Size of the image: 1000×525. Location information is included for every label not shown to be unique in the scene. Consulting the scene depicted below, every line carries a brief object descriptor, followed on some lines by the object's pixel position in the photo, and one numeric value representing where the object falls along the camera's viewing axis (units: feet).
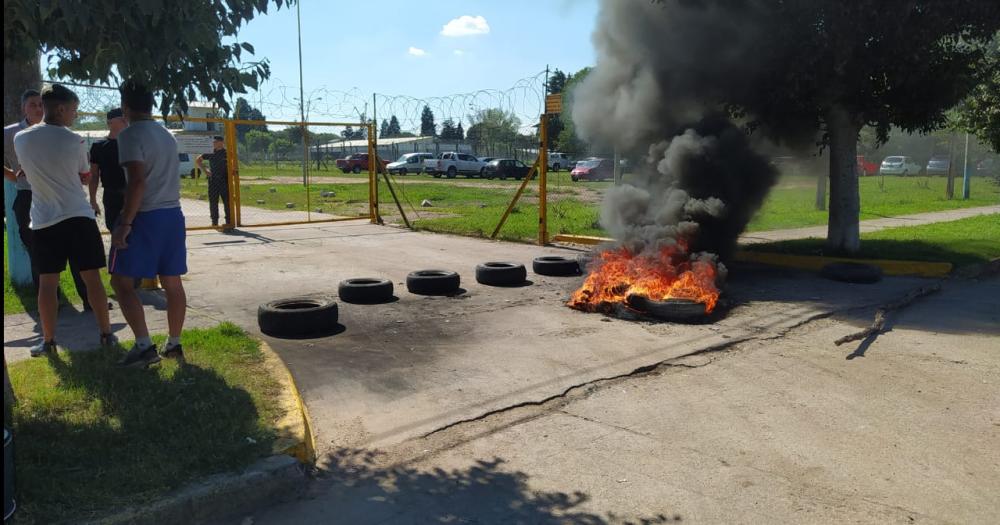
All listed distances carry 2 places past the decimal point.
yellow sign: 41.76
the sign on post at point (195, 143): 47.06
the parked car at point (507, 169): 144.77
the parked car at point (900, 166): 165.07
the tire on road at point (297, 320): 21.49
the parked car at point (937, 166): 162.50
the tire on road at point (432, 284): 28.40
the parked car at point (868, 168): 152.46
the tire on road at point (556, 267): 32.96
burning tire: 24.00
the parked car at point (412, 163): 163.40
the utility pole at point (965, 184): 82.70
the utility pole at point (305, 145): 56.24
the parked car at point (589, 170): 123.54
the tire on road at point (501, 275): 30.48
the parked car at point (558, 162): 165.89
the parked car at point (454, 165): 153.17
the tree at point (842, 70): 30.35
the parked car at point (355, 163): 160.66
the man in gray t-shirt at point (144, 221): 15.81
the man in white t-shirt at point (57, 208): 16.07
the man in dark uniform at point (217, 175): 48.19
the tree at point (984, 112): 43.75
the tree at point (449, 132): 235.77
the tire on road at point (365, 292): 26.48
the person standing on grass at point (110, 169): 21.20
